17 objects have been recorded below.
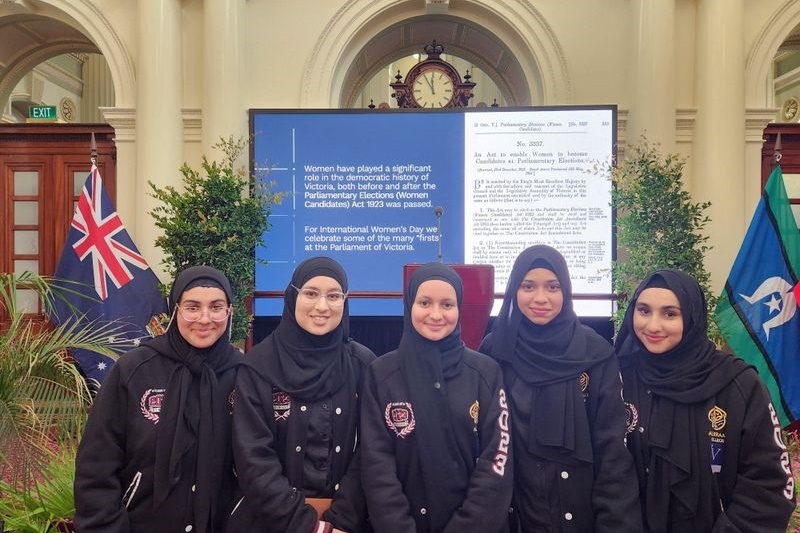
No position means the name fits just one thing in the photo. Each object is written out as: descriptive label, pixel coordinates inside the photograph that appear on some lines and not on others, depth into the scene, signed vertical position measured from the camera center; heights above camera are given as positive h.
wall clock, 6.27 +1.79
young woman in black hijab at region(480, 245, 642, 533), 1.91 -0.44
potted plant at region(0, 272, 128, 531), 2.32 -0.57
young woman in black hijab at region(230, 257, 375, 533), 1.92 -0.47
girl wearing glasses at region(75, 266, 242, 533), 1.89 -0.51
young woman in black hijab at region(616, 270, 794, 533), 1.83 -0.49
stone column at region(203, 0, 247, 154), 5.43 +1.64
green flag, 4.57 -0.22
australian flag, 4.98 -0.03
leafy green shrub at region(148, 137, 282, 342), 4.54 +0.28
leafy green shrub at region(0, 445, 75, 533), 2.43 -0.95
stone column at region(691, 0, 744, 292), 5.30 +1.18
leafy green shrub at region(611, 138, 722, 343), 4.43 +0.33
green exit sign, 6.06 +1.46
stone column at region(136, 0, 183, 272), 5.39 +1.34
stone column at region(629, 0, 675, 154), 5.36 +1.65
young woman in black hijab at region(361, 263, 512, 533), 1.87 -0.49
